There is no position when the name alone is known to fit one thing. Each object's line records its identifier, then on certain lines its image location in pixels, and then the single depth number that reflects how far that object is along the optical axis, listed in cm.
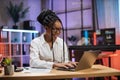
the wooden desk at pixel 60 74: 145
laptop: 161
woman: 207
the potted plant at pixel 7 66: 153
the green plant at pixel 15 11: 618
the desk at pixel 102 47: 328
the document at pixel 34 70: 168
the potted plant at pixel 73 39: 576
